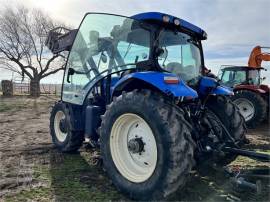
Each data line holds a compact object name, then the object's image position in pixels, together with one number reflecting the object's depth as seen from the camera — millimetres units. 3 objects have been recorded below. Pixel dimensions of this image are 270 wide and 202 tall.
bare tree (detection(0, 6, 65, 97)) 21797
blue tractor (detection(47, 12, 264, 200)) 2397
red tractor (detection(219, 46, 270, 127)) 7232
